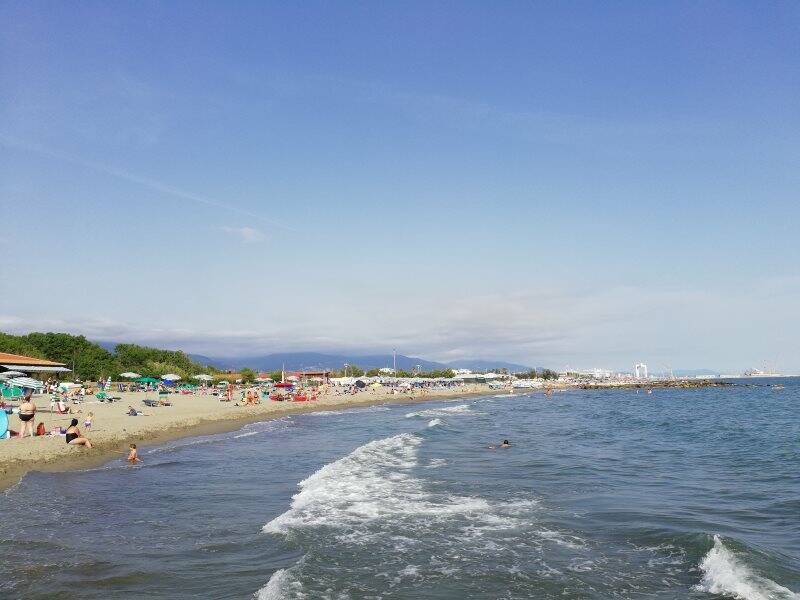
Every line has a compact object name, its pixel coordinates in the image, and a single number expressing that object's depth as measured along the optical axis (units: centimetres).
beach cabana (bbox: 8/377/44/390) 3306
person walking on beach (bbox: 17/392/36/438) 2283
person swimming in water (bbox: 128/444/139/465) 2111
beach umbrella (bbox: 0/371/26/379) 3249
